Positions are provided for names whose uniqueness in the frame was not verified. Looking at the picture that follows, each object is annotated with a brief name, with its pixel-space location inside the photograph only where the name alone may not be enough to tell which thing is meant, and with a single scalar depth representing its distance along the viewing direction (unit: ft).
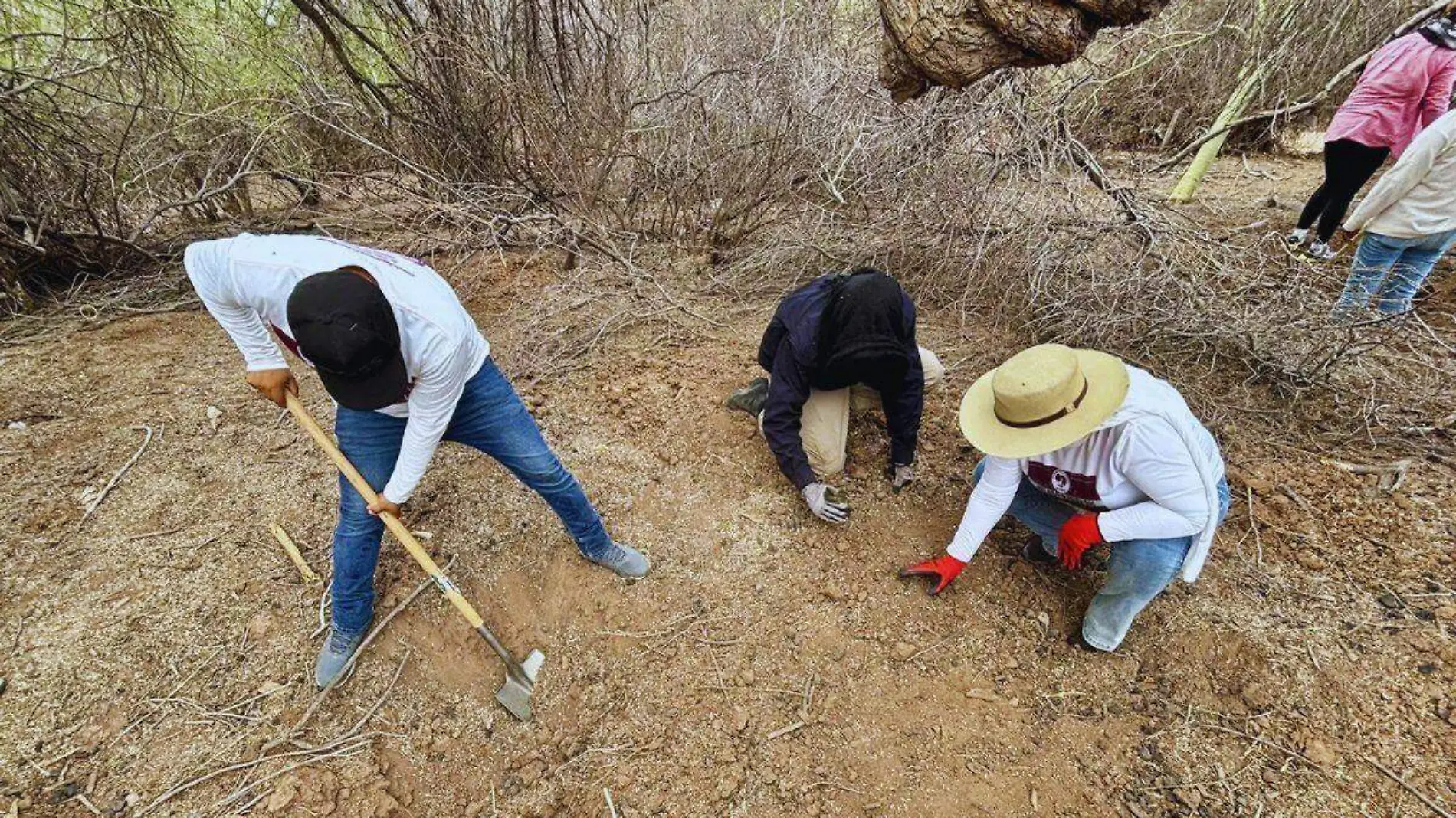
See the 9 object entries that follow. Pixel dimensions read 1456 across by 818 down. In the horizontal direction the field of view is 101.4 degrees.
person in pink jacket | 9.71
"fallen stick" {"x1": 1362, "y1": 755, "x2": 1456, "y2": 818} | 4.75
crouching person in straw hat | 4.93
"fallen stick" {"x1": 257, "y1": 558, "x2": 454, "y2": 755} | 5.50
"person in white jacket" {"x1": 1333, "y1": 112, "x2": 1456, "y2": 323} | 7.98
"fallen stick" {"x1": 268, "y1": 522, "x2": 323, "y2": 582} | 6.78
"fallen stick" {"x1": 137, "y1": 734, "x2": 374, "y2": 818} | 5.06
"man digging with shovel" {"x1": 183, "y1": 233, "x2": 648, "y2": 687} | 4.15
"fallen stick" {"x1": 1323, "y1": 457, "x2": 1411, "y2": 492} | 7.14
